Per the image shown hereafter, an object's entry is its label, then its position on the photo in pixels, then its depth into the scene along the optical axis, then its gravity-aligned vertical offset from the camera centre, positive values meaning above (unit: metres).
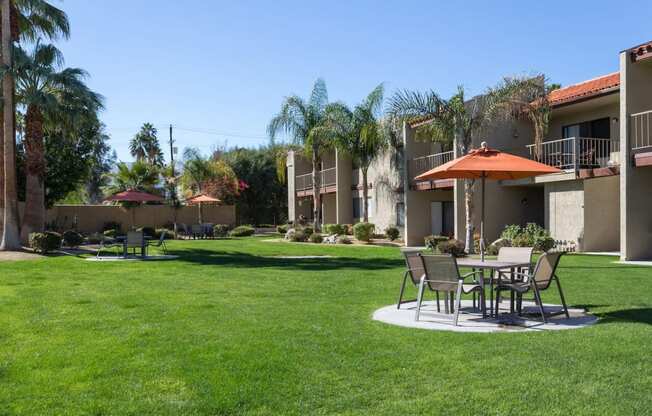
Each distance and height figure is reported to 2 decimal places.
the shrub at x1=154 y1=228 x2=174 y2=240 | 35.95 -1.14
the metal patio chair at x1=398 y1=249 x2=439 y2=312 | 9.52 -0.81
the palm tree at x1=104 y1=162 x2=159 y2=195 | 39.44 +2.37
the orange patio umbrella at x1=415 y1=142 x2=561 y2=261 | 9.71 +0.71
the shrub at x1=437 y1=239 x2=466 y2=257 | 21.16 -1.17
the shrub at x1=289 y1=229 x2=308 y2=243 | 32.91 -1.19
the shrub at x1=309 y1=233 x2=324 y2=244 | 31.48 -1.20
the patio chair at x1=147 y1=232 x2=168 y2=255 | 22.62 -1.22
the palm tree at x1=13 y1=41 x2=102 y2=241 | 22.22 +4.05
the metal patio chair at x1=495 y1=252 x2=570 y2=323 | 8.69 -0.96
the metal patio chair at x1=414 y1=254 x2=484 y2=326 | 8.50 -0.88
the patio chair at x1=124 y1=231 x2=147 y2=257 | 20.00 -0.75
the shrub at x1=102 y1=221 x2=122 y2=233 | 38.44 -0.64
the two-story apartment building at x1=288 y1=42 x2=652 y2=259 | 18.66 +1.22
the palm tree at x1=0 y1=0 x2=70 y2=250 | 21.59 +3.11
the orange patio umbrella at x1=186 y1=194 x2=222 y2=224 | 36.84 +0.87
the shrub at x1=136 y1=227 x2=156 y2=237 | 35.49 -0.89
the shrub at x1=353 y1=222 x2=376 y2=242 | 30.36 -0.83
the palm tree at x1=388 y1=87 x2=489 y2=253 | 22.91 +3.63
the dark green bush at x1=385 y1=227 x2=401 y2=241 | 30.91 -0.95
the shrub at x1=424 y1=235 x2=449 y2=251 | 23.81 -1.06
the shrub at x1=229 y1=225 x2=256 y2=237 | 40.31 -1.11
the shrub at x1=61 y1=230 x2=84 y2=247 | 23.88 -0.85
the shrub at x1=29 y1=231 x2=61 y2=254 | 21.25 -0.86
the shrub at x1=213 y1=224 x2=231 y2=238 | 38.72 -1.00
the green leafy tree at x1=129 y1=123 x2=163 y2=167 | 71.69 +7.96
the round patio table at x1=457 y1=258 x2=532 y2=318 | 8.82 -0.75
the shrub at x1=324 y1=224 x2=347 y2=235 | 33.62 -0.80
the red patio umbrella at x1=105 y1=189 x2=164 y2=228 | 26.16 +0.76
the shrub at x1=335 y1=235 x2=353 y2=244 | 30.27 -1.26
